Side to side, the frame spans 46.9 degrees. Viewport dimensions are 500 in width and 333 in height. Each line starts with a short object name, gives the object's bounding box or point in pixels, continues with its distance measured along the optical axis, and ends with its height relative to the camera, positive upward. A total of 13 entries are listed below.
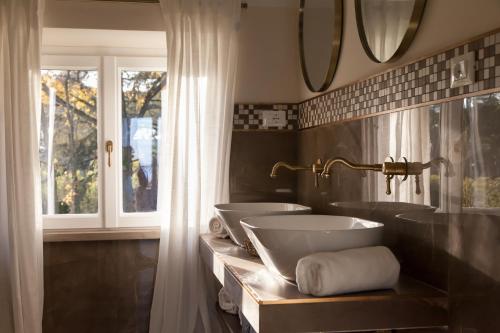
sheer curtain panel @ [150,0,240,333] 2.84 +0.09
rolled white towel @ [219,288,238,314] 2.77 -0.69
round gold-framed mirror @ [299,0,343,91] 2.42 +0.55
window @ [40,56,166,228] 3.24 +0.14
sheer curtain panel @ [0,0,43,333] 2.71 -0.01
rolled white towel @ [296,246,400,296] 1.45 -0.29
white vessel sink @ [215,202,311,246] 2.22 -0.22
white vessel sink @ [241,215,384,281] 1.56 -0.23
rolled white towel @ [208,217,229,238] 2.65 -0.31
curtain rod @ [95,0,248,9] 2.99 +0.81
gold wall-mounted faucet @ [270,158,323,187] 2.25 -0.03
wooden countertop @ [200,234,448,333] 1.44 -0.38
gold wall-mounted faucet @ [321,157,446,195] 1.69 -0.03
